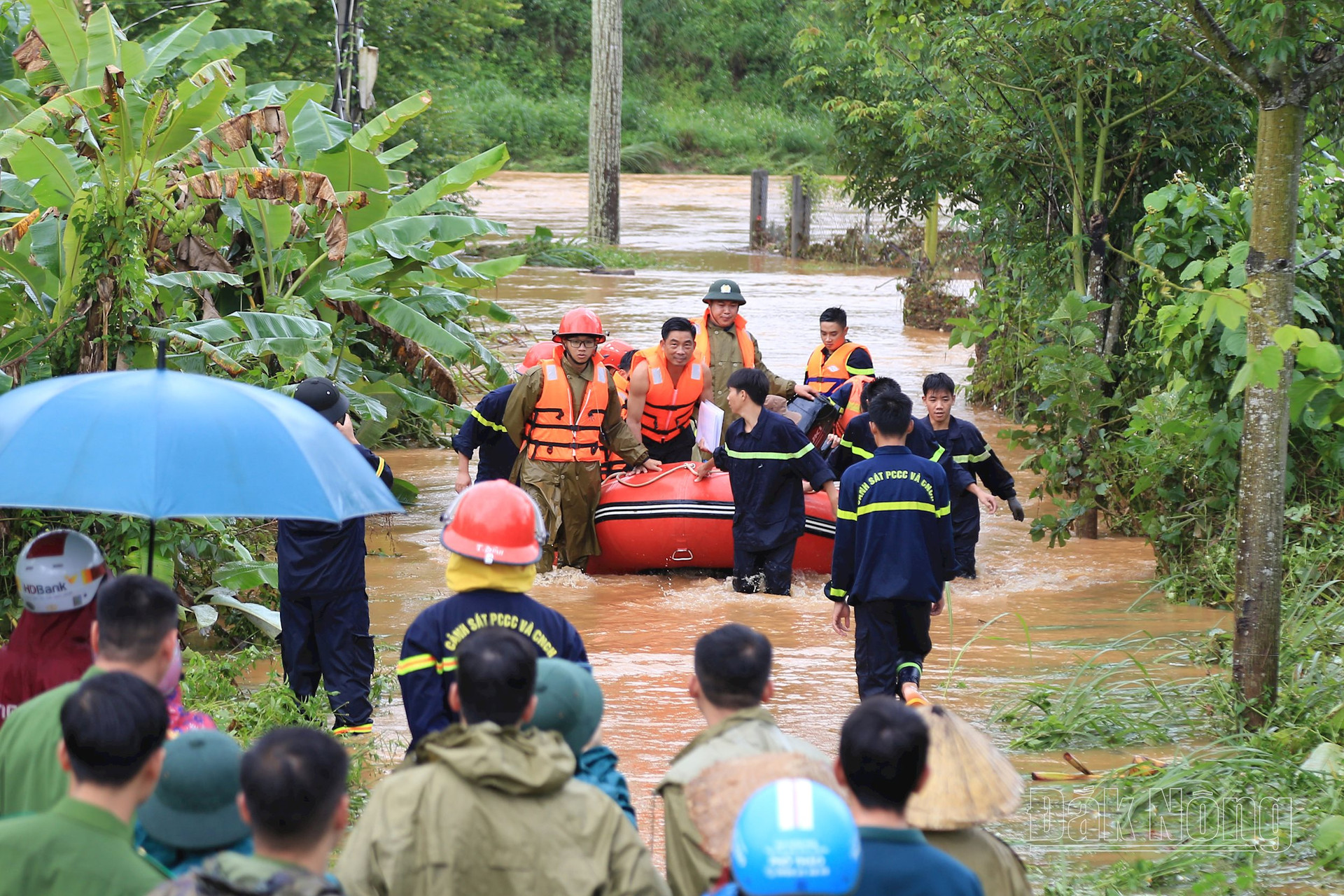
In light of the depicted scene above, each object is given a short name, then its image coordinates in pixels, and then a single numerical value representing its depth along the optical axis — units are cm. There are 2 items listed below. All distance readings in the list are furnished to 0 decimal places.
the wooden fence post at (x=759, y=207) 5972
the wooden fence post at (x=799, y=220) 5741
